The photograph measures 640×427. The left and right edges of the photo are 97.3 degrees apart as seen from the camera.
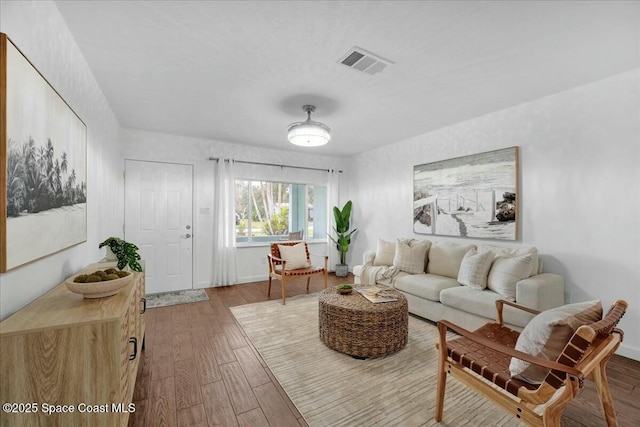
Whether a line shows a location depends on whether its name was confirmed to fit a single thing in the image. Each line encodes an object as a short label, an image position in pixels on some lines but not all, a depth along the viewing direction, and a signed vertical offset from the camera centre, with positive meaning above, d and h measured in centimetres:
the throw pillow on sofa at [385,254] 417 -58
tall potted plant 575 -36
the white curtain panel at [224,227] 482 -22
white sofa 262 -73
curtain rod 484 +95
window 539 +8
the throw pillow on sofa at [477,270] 303 -61
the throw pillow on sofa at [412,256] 382 -57
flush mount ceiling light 306 +89
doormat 397 -124
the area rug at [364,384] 178 -128
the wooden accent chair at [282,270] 401 -83
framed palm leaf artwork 117 +26
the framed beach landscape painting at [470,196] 332 +25
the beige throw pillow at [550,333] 139 -60
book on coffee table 272 -81
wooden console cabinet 110 -62
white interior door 430 -9
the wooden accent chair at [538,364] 125 -85
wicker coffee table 248 -101
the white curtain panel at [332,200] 598 +31
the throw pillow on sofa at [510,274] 274 -59
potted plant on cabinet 201 -28
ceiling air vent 221 +127
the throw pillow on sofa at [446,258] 353 -56
